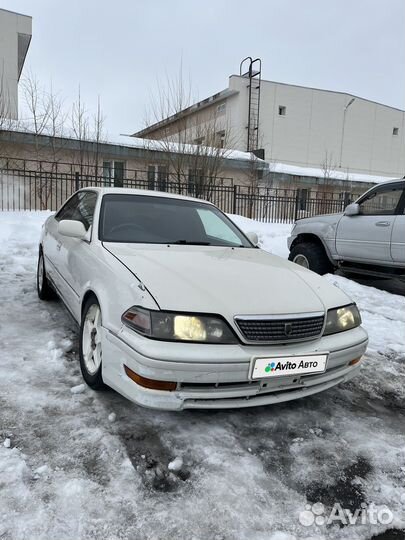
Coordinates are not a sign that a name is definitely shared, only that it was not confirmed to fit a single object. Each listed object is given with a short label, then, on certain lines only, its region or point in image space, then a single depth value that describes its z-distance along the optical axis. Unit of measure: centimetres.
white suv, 567
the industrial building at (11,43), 1745
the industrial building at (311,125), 2484
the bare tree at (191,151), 1499
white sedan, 212
